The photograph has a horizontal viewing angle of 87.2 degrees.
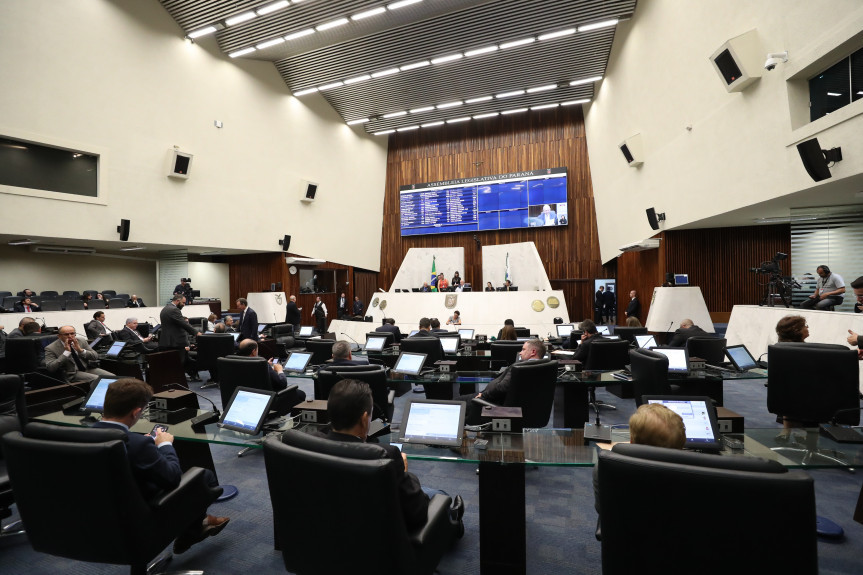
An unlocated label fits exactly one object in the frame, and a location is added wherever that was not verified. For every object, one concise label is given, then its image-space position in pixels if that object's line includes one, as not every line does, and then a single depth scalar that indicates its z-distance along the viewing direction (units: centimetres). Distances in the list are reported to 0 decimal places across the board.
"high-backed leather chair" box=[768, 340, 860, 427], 312
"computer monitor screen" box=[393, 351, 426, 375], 459
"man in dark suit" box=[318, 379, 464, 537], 171
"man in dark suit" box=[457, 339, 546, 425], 345
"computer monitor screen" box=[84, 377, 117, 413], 327
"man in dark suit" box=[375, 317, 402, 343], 806
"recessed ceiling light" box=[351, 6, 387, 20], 1069
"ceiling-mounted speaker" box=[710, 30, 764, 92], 693
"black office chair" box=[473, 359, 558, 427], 351
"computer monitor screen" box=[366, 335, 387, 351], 624
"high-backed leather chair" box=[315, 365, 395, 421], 388
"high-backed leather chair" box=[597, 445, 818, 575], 120
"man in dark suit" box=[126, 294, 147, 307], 1184
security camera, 646
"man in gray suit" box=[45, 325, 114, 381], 520
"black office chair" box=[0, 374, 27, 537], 280
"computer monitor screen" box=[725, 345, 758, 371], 432
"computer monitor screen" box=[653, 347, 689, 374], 428
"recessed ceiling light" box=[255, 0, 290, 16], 1030
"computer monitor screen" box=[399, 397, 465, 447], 233
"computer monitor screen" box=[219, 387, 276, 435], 267
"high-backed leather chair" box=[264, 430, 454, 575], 146
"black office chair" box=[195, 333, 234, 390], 643
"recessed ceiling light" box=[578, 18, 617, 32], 1166
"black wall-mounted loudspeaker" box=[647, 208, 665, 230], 1088
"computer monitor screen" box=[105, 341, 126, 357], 644
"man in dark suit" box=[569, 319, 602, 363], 518
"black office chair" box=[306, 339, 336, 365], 601
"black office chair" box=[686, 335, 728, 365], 524
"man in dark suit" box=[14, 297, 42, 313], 917
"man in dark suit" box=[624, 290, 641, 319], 1112
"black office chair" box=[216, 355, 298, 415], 405
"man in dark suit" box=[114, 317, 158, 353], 720
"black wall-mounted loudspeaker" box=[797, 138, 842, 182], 574
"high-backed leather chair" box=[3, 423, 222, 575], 182
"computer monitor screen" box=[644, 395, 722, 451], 236
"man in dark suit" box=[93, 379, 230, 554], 204
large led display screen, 1748
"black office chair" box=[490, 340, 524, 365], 543
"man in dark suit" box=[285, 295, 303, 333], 1087
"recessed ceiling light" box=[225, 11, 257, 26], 1076
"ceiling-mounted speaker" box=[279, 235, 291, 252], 1446
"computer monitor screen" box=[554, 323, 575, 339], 779
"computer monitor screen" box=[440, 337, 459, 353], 627
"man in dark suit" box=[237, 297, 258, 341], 743
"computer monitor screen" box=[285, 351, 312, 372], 485
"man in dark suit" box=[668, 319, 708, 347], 620
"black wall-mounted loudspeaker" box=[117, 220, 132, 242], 1055
